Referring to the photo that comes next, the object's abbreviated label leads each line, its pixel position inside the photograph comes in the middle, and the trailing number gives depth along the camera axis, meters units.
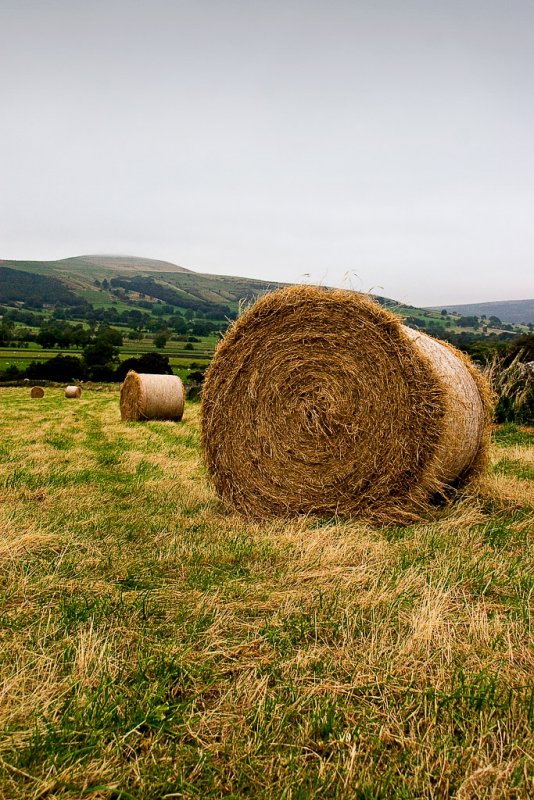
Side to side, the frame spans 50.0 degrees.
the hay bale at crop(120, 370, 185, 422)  17.39
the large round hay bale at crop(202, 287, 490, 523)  5.75
